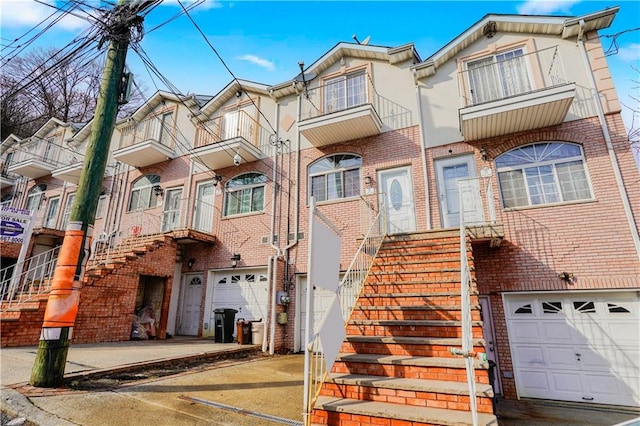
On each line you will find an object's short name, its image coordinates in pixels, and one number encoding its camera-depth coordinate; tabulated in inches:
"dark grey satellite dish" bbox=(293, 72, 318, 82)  421.1
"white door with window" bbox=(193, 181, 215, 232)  439.5
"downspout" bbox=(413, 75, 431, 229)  318.7
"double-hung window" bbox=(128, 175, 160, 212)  491.2
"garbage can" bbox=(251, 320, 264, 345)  331.7
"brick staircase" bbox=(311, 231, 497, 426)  116.6
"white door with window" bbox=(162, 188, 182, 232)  460.1
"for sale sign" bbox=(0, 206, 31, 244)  332.8
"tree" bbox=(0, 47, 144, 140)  686.5
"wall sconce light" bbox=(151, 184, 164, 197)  478.6
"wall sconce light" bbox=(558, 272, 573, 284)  251.2
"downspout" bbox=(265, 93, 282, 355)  324.2
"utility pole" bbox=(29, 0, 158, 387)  154.2
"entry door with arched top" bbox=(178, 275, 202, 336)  412.2
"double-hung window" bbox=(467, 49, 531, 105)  307.9
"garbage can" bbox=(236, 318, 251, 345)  332.8
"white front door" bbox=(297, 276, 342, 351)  348.8
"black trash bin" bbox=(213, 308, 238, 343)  346.6
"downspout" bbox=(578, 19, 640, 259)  243.0
